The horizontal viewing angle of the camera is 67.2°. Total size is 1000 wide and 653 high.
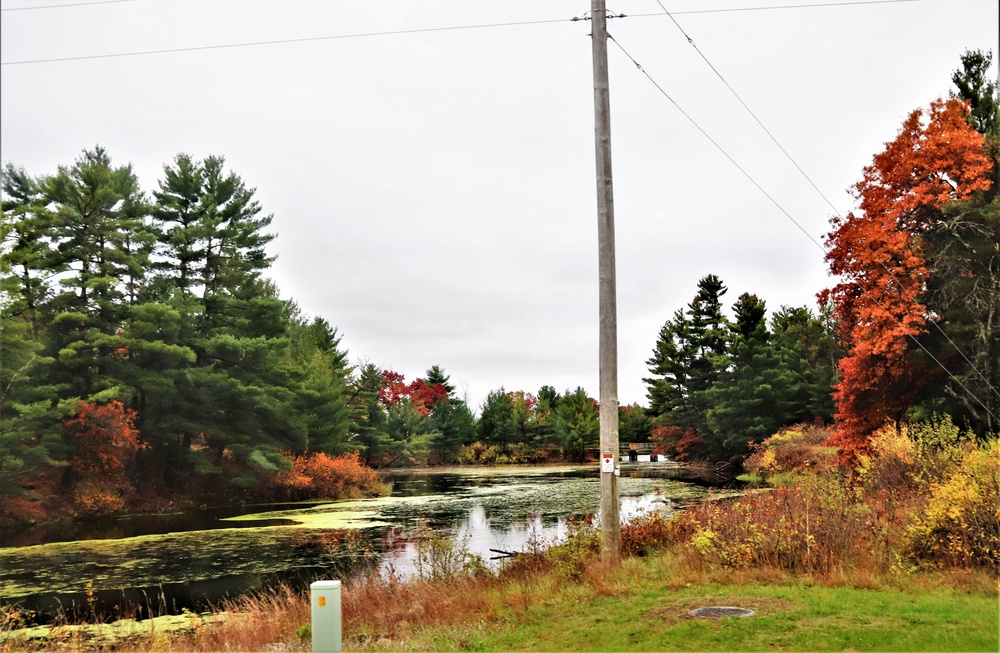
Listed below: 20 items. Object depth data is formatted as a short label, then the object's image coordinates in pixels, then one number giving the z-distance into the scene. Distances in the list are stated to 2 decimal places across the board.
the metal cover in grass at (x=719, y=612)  8.16
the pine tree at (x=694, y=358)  60.00
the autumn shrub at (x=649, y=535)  14.22
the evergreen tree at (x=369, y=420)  59.00
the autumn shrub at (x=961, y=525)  9.75
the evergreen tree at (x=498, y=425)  79.31
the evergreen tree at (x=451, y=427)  75.19
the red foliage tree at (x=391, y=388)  76.94
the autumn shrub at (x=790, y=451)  34.09
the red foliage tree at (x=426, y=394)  84.88
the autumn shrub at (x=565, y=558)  10.86
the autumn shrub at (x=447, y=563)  12.03
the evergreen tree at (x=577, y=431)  80.00
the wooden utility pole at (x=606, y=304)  10.68
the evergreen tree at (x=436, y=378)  90.69
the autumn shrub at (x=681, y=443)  59.97
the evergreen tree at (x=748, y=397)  47.94
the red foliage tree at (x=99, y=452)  33.69
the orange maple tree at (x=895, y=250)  19.64
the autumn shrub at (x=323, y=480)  42.00
